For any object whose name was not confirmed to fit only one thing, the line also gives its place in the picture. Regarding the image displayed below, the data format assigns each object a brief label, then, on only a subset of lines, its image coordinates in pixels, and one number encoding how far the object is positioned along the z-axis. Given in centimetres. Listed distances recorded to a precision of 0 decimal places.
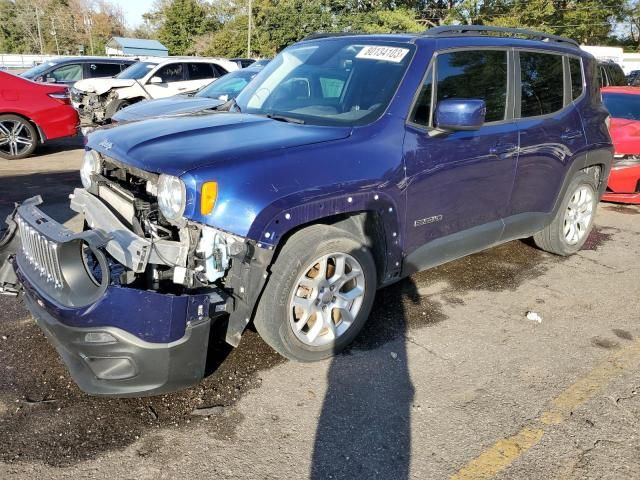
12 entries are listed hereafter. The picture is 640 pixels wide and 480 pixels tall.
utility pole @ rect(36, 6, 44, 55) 6488
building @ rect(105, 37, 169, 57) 4869
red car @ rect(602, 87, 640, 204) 719
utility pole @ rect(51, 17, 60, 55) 7000
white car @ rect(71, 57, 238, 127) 1327
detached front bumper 257
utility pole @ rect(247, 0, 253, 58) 4819
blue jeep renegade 271
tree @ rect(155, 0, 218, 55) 5738
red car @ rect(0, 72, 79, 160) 924
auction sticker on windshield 375
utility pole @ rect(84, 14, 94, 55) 6809
